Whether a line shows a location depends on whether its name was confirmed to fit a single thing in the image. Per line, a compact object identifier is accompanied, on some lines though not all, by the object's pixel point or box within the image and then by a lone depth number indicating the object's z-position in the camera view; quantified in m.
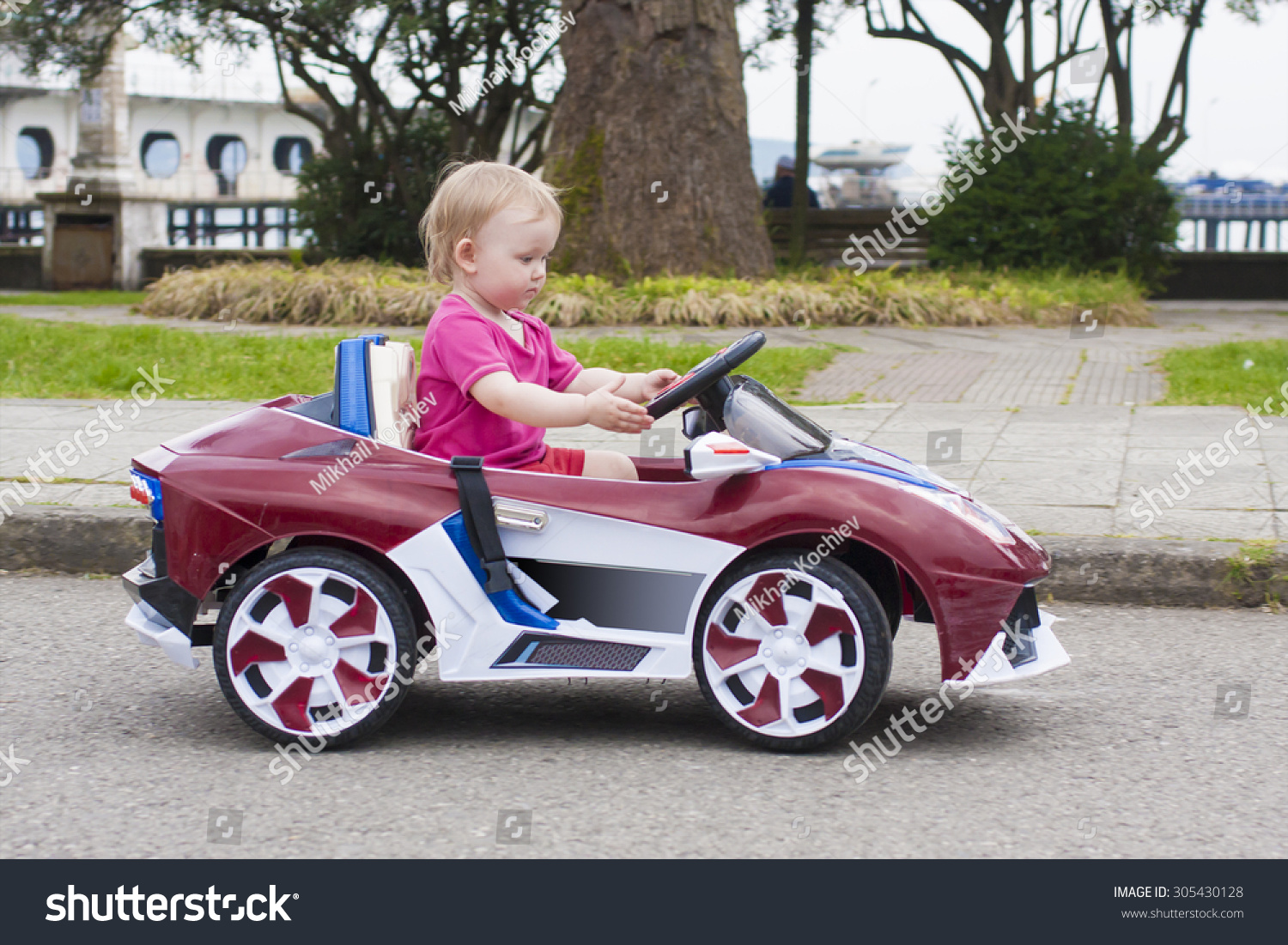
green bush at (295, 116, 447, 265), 18.55
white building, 64.69
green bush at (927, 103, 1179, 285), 15.80
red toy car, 3.03
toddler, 3.15
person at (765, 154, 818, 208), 19.57
